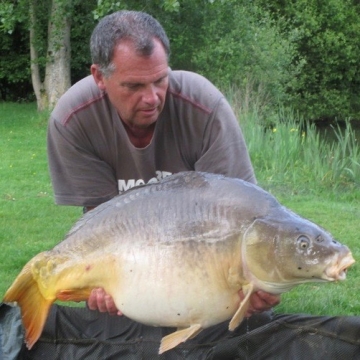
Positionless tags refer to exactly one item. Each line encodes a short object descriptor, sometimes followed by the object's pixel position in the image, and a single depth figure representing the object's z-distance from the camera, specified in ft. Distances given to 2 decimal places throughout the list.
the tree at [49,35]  38.96
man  7.73
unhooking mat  9.02
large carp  6.31
